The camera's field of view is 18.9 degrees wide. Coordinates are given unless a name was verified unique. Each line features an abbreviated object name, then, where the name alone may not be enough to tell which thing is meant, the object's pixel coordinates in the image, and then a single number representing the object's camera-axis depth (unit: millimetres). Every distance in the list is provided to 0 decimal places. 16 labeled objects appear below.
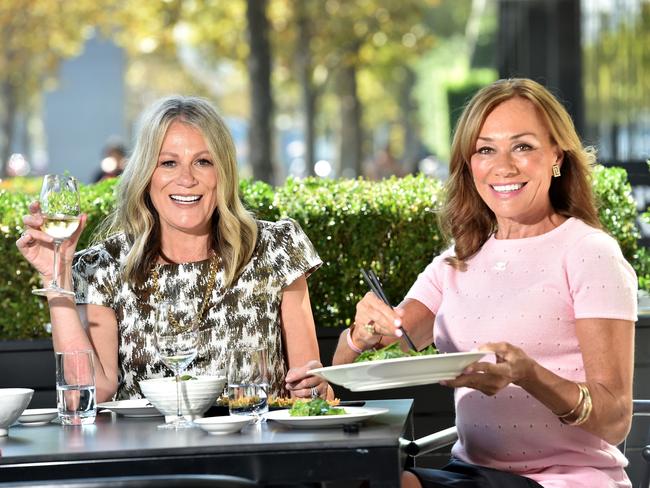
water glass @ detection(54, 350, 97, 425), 5879
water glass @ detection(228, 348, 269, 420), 5603
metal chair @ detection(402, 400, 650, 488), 6422
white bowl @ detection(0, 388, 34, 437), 5674
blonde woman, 7272
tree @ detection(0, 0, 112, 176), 45389
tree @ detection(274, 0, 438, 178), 40916
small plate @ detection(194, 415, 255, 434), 5283
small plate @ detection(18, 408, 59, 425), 6068
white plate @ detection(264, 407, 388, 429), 5295
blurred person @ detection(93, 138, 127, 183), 24687
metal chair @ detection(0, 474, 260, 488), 4112
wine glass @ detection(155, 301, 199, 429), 5668
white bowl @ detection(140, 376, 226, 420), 5750
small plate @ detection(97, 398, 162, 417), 6080
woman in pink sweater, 5756
